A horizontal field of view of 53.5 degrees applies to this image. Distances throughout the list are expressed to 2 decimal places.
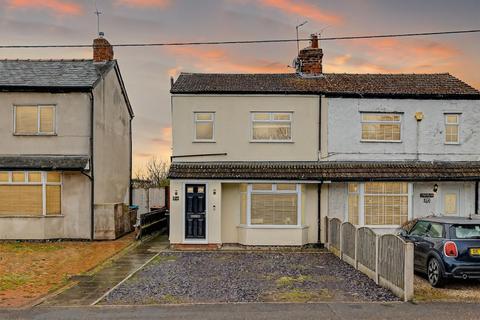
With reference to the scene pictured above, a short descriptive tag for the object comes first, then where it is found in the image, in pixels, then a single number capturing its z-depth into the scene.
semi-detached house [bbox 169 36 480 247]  18.47
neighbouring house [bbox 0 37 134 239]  20.02
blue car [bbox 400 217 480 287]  11.02
